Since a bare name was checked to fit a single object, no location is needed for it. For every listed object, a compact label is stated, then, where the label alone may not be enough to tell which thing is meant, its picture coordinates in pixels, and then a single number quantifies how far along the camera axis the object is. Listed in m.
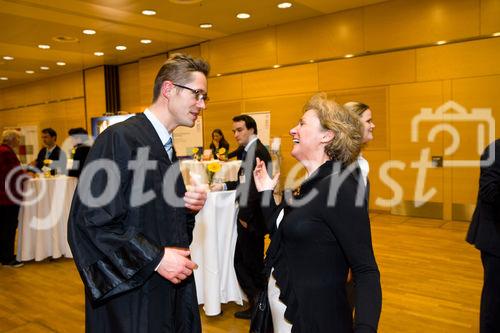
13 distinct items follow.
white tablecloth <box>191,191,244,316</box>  3.57
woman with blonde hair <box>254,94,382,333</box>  1.49
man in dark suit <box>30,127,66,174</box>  6.25
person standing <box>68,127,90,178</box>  5.86
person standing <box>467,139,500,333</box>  2.40
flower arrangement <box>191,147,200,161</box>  7.36
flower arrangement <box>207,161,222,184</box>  3.98
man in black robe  1.44
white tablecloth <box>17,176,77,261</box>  5.41
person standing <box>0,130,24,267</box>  5.17
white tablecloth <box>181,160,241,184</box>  6.86
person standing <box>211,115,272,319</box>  3.54
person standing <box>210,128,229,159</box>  9.35
